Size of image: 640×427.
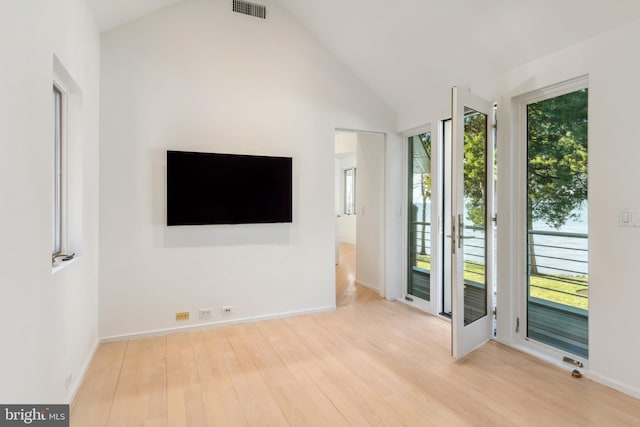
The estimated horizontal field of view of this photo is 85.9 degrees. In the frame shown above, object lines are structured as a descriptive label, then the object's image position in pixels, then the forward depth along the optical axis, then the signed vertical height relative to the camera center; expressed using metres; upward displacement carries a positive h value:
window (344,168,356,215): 10.34 +0.69
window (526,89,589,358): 2.79 -0.09
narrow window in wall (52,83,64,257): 2.49 +0.29
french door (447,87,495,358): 2.94 -0.08
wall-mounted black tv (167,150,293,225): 3.45 +0.26
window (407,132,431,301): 4.38 -0.06
